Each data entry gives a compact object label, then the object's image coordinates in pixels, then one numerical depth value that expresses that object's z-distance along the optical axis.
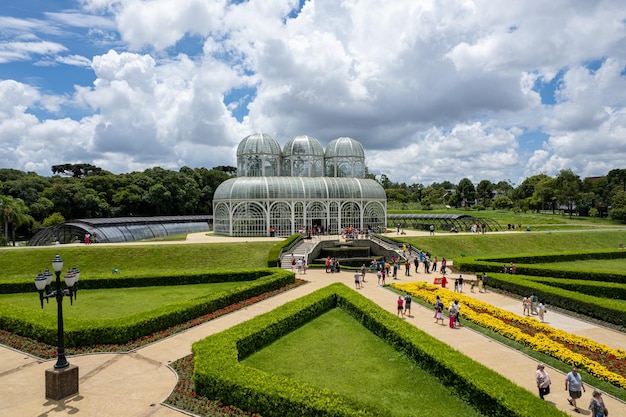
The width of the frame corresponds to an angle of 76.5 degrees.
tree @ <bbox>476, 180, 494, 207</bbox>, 132.12
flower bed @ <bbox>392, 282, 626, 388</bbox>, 14.83
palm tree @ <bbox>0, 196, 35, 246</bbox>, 51.22
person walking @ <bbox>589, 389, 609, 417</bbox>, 10.88
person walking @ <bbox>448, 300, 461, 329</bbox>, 20.14
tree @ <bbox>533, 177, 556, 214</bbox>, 101.38
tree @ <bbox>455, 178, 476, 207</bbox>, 125.50
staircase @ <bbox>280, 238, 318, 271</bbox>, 38.91
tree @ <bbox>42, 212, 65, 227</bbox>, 63.47
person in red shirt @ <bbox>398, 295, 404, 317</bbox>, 21.80
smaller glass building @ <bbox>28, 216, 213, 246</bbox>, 49.72
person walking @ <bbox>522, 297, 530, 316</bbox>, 22.84
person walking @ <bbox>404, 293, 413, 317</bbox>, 22.33
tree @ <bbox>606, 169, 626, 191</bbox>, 109.00
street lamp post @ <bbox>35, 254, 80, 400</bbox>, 12.69
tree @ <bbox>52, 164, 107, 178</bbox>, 114.31
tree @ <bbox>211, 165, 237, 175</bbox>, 150.88
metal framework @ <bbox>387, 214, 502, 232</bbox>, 62.31
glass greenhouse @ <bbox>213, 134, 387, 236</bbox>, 54.28
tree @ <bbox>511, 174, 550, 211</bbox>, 135.38
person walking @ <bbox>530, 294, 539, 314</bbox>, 22.95
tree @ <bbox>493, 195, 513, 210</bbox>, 131.38
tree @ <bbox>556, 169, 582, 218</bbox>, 94.25
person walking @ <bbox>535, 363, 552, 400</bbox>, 12.34
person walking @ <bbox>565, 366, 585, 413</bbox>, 12.23
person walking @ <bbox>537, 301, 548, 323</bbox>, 21.72
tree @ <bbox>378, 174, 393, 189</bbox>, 174.45
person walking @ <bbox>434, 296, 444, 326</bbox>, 21.17
